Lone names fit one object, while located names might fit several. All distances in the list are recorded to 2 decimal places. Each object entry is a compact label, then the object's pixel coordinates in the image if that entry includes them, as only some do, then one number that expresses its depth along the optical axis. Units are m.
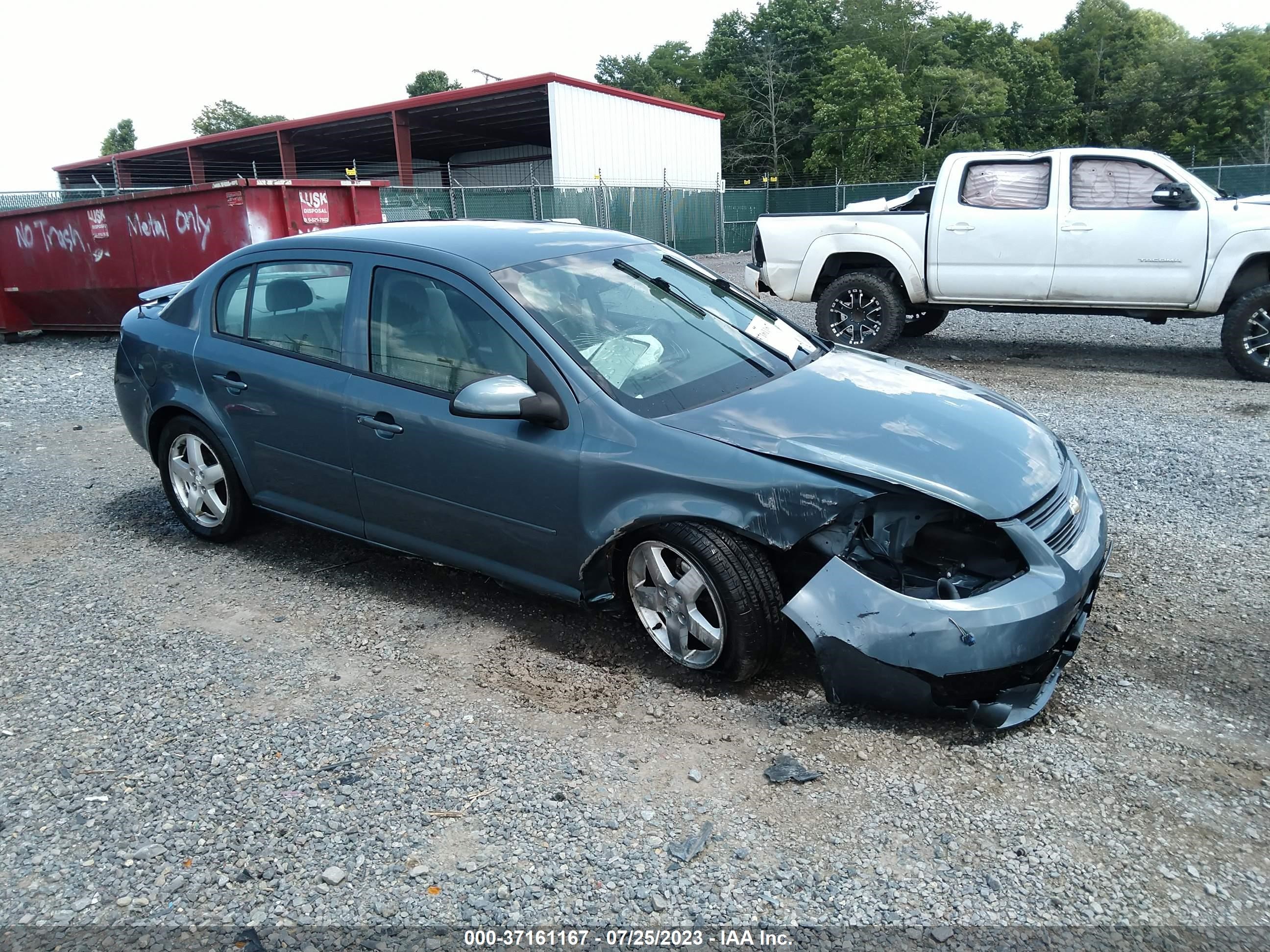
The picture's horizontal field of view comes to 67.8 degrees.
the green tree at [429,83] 88.31
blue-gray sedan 3.11
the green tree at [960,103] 58.00
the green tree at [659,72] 70.19
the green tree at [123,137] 104.25
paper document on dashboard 4.27
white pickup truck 8.59
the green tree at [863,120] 50.47
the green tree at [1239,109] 54.56
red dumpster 11.95
